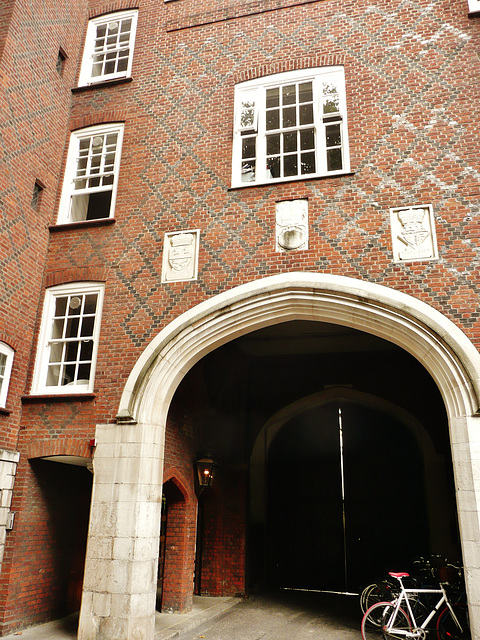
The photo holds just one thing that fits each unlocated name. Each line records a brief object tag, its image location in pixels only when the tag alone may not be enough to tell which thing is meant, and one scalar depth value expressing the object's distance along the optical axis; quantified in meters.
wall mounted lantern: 9.64
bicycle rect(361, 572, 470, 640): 6.88
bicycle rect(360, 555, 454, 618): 7.66
